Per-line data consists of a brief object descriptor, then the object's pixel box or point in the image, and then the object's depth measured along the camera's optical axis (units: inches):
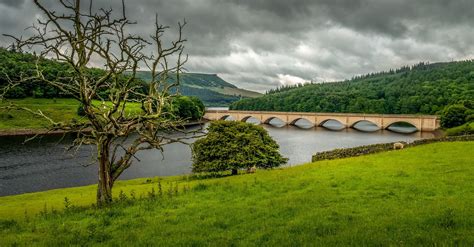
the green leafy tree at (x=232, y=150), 1659.7
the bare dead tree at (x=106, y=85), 663.8
